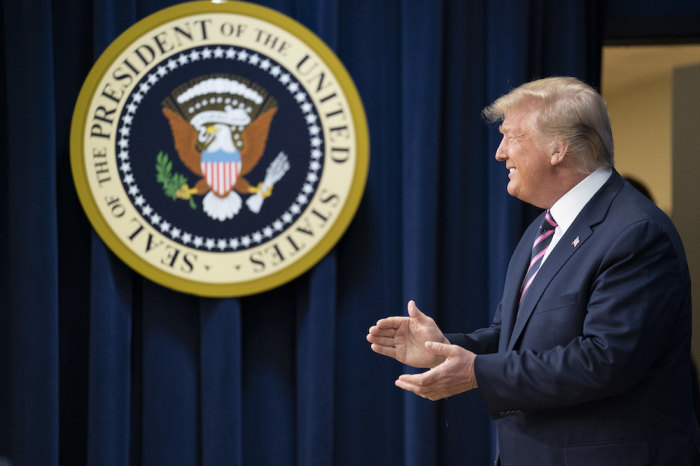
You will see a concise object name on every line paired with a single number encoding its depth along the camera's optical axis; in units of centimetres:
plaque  638
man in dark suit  559
